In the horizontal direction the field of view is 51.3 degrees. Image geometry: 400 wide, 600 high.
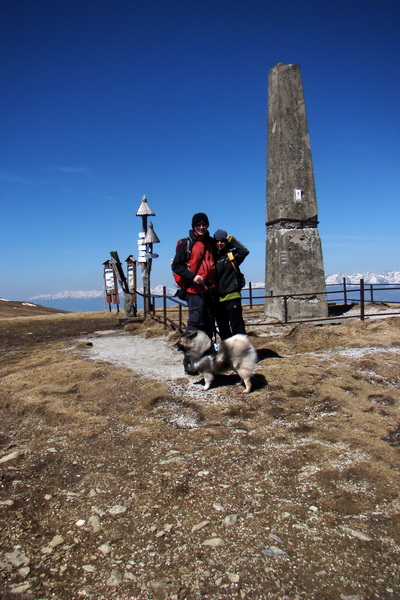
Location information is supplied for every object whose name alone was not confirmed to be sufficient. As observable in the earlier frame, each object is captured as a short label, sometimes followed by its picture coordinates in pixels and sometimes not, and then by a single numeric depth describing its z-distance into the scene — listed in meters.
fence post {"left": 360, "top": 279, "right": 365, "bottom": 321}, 9.80
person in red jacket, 5.55
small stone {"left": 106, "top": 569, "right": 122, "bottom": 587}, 2.29
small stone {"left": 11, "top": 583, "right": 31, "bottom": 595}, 2.26
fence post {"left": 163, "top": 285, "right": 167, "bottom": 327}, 10.71
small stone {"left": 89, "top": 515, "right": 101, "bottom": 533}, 2.75
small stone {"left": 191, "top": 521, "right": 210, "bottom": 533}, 2.71
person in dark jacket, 5.70
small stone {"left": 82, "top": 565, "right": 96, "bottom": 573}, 2.38
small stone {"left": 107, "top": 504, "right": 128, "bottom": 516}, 2.91
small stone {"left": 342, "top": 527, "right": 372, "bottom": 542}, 2.56
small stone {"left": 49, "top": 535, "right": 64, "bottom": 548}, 2.62
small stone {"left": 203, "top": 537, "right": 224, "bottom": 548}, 2.55
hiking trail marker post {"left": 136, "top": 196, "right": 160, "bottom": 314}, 16.25
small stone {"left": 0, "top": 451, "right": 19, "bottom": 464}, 3.82
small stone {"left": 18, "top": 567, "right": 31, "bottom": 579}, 2.37
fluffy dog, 5.23
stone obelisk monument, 11.05
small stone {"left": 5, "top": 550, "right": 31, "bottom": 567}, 2.45
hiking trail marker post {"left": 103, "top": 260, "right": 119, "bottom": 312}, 21.41
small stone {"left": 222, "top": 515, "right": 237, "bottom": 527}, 2.75
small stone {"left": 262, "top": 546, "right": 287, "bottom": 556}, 2.45
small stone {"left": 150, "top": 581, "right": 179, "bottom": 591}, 2.25
